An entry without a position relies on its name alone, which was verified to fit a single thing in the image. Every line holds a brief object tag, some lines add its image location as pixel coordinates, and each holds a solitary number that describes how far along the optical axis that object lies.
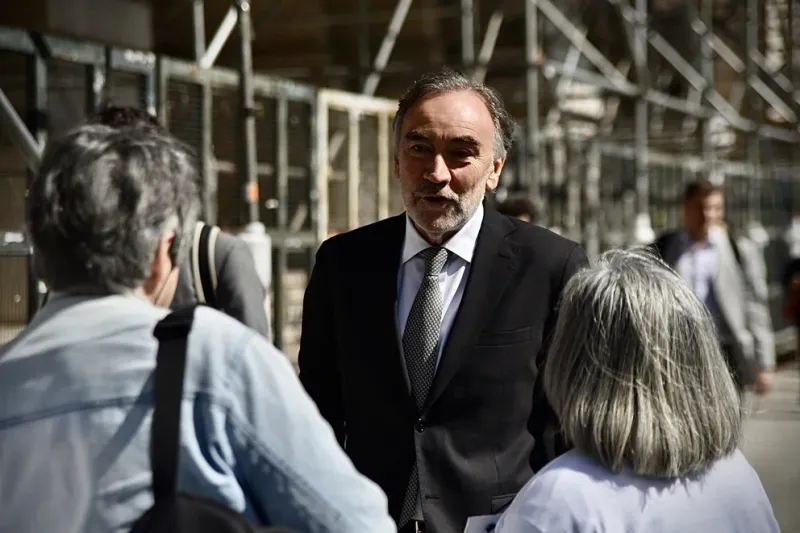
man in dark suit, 3.14
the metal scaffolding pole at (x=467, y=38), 11.60
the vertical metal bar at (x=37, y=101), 5.70
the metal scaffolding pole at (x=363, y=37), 13.45
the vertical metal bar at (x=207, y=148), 7.28
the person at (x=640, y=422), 2.19
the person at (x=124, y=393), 1.78
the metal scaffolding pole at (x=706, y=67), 16.50
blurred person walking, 7.22
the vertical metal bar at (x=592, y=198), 13.03
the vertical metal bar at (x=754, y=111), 17.20
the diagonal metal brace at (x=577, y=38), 12.94
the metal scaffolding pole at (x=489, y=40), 12.58
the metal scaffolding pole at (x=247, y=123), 6.70
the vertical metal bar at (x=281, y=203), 8.20
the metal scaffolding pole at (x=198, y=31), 9.47
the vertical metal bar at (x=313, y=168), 8.56
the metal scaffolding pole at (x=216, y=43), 9.71
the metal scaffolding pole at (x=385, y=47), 12.59
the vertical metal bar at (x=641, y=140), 13.86
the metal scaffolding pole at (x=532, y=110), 10.93
